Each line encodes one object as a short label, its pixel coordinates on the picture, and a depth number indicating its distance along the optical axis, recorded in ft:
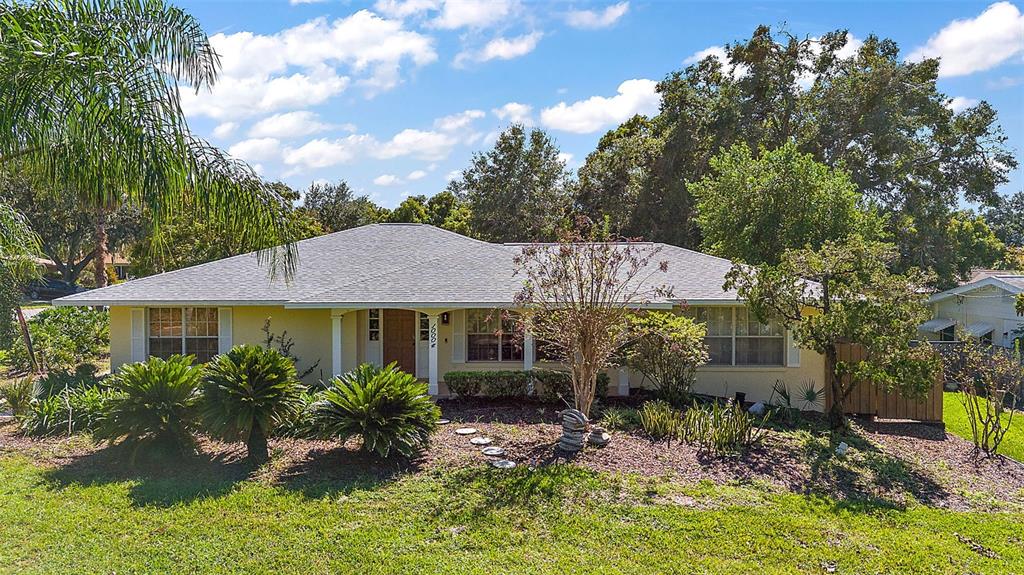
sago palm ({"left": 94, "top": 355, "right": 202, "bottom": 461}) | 28.40
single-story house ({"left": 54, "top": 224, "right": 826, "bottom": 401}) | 43.83
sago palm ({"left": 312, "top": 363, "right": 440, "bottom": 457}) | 27.68
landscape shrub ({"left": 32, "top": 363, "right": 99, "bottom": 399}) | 40.27
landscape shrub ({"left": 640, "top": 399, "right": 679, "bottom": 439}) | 33.81
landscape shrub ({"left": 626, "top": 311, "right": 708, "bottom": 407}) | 38.19
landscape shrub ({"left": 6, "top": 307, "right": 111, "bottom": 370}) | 57.26
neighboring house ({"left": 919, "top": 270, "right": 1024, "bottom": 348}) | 69.51
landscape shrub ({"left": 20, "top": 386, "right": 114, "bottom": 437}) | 34.22
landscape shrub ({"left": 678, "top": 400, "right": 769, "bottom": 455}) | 31.47
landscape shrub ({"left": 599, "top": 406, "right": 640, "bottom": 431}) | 35.73
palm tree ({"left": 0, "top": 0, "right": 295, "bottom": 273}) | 18.86
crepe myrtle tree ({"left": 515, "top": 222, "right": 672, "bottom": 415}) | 31.83
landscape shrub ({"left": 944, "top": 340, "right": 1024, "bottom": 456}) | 33.71
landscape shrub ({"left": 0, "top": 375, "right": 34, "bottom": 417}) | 38.73
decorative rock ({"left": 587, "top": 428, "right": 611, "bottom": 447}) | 32.07
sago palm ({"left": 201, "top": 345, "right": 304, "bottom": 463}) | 28.02
